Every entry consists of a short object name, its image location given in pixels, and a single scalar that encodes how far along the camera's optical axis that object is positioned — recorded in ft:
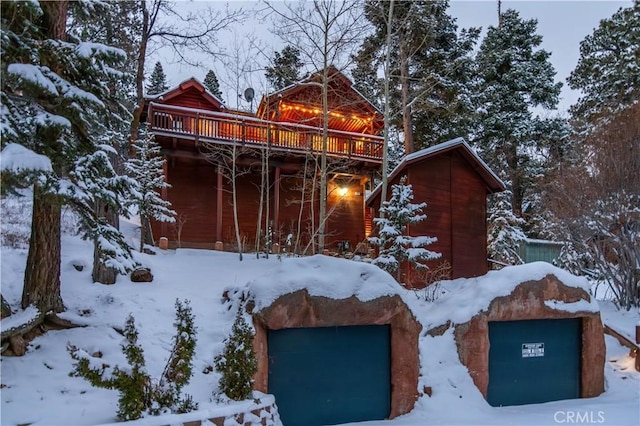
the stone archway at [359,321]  17.70
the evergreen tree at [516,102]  64.18
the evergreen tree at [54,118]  15.35
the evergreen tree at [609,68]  51.16
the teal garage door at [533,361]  22.86
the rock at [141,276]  28.07
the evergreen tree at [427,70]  49.85
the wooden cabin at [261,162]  44.57
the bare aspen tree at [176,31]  35.06
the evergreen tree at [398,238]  29.59
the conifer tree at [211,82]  89.61
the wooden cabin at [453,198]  38.58
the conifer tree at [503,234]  51.13
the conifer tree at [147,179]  36.19
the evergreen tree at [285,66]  42.11
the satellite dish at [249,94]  46.93
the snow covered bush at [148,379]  12.86
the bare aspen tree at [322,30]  36.99
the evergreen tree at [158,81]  88.65
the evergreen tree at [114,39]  18.97
